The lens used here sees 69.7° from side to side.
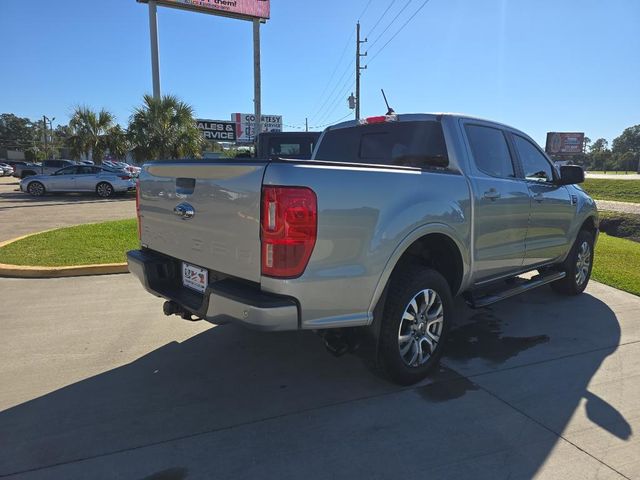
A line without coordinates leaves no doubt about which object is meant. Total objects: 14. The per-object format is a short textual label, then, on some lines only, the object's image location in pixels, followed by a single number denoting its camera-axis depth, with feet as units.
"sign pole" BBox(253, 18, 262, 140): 94.17
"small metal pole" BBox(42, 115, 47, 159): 249.14
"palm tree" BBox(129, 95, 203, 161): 73.36
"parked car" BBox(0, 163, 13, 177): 165.27
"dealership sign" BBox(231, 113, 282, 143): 168.70
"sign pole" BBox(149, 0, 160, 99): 87.40
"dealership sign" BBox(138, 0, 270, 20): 93.76
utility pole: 103.49
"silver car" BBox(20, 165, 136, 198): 65.16
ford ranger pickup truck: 8.64
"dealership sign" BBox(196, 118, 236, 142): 142.31
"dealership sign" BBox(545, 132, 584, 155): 233.76
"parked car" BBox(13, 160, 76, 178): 111.23
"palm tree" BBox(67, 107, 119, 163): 82.99
